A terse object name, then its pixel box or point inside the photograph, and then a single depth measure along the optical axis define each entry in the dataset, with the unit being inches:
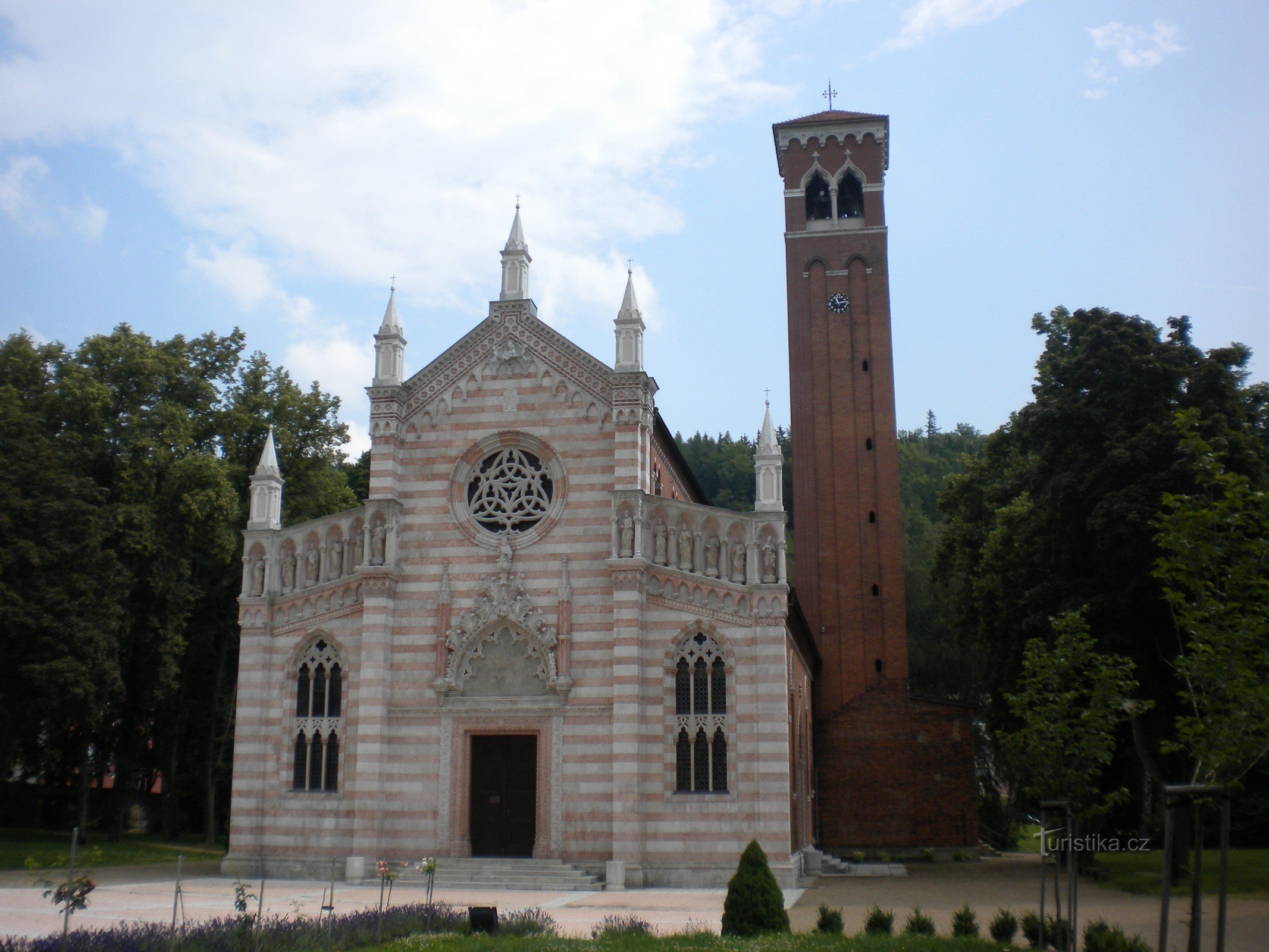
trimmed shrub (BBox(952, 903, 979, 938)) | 681.6
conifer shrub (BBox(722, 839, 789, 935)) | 650.2
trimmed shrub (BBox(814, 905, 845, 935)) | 691.2
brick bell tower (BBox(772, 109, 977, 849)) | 1504.7
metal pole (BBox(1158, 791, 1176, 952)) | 501.0
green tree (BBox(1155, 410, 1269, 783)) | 512.4
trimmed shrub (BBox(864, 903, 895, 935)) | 695.1
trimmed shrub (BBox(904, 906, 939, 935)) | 684.7
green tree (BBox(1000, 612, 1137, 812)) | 656.4
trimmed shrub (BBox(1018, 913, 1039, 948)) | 675.4
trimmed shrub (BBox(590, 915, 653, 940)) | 669.9
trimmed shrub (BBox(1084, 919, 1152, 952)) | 557.9
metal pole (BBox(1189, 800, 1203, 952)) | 493.4
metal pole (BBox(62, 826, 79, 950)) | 539.8
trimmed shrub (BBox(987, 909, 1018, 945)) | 681.6
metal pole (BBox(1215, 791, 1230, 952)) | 470.0
